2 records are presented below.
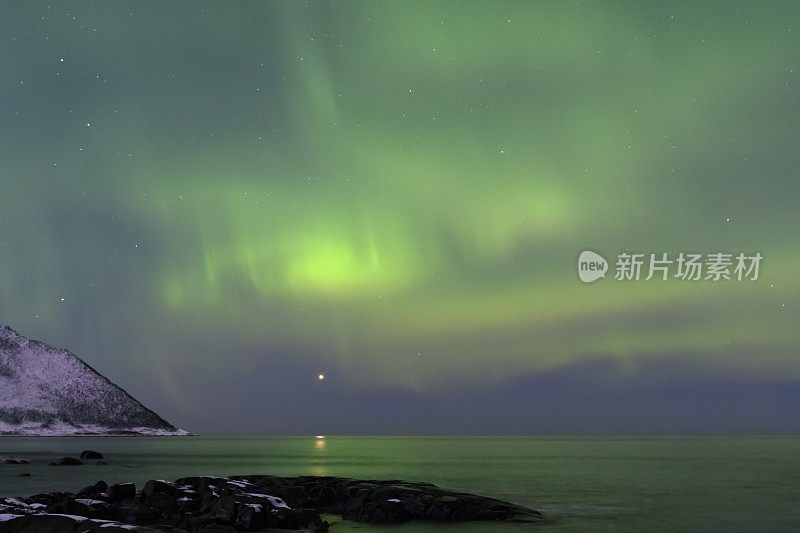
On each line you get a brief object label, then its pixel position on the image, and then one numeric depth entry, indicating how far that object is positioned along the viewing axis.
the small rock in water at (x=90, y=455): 96.81
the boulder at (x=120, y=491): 33.25
